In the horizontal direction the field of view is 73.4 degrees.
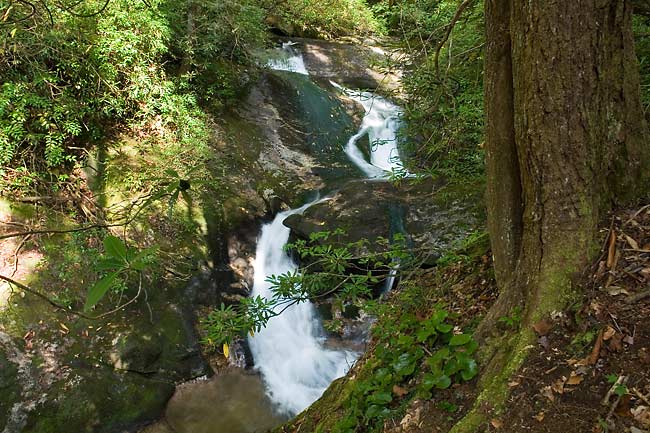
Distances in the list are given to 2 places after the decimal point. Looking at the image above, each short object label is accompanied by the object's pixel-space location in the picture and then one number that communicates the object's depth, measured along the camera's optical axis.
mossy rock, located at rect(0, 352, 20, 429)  4.88
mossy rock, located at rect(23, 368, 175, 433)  5.02
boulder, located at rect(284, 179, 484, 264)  6.87
